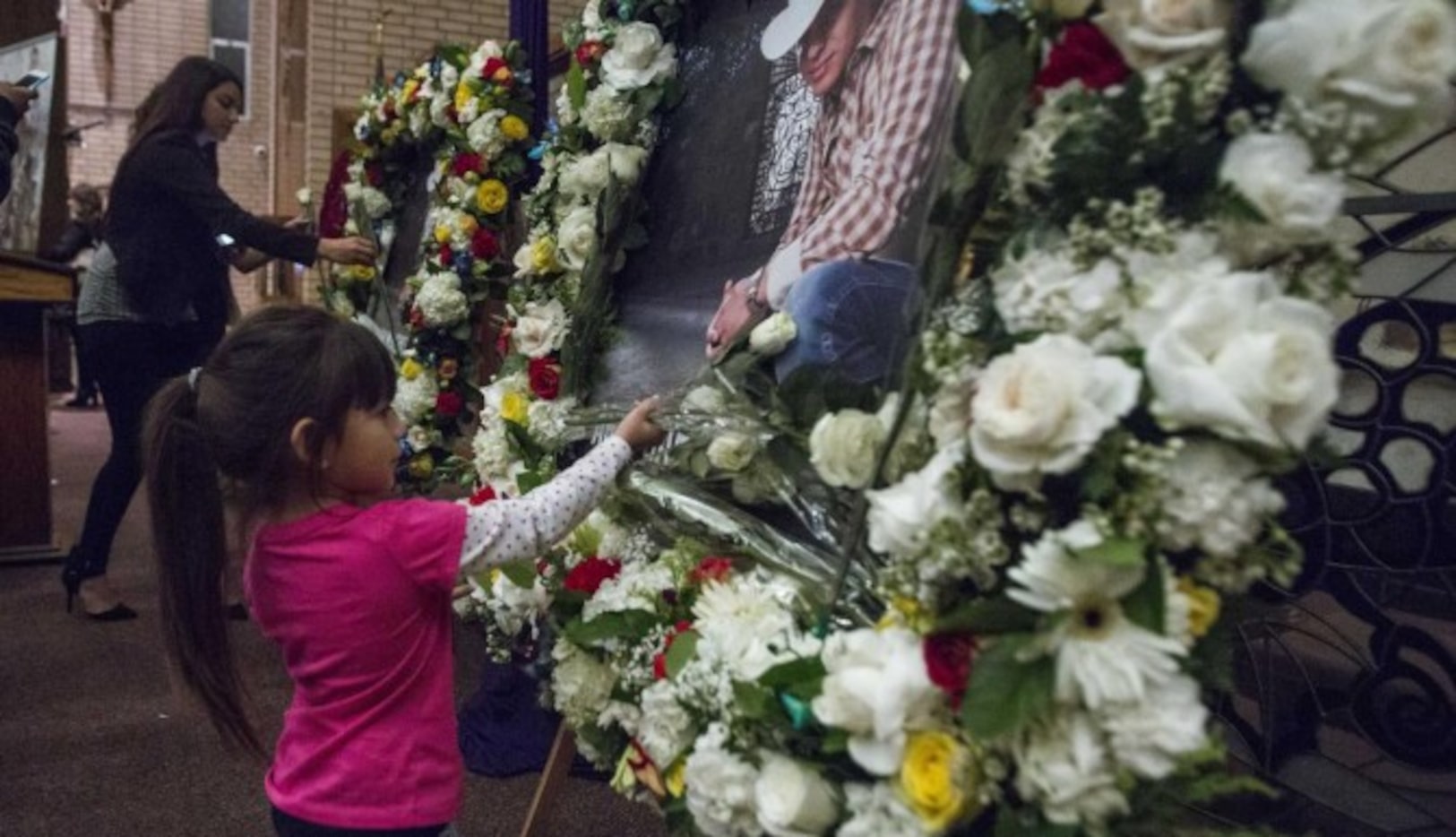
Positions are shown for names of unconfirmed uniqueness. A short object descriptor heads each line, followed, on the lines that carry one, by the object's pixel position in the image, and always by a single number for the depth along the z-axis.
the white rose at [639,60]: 2.12
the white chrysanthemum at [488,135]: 3.16
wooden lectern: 4.84
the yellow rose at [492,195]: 3.23
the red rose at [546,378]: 2.22
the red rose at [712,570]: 1.52
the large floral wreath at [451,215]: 3.20
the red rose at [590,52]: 2.26
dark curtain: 3.22
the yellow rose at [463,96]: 3.21
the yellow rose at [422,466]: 3.48
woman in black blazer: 3.53
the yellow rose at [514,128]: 3.16
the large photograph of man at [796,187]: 1.40
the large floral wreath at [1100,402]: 0.93
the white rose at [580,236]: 2.20
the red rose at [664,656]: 1.47
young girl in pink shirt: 1.63
